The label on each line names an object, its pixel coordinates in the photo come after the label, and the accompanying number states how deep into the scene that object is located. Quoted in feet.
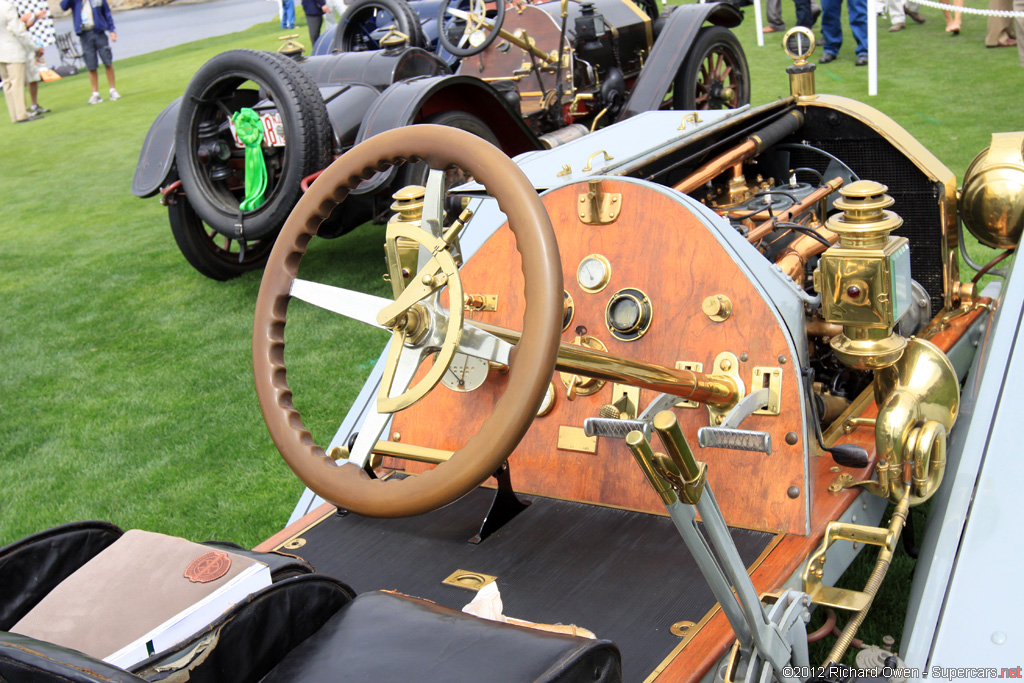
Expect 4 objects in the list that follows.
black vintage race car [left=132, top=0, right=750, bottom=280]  14.67
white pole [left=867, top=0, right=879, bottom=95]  22.94
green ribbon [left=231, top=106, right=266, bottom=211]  15.14
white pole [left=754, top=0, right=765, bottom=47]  31.27
